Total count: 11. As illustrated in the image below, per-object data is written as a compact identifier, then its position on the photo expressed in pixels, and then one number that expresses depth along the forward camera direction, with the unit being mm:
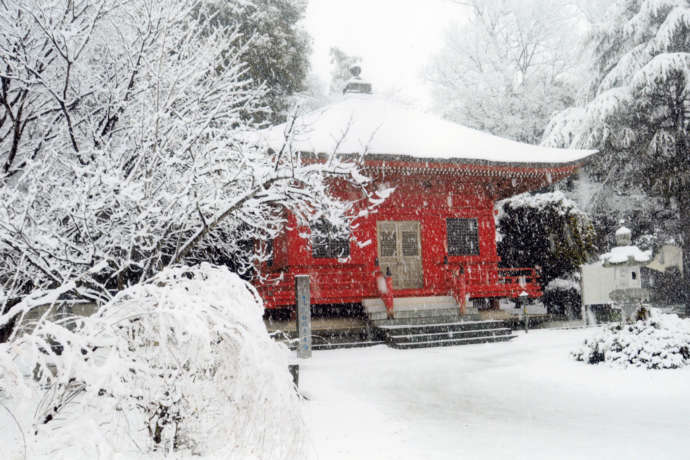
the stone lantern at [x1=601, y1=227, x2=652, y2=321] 10391
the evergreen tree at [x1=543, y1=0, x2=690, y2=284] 16750
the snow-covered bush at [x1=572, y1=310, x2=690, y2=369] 8219
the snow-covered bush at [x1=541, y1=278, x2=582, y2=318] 16375
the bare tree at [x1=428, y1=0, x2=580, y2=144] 24859
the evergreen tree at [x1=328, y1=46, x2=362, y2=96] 33312
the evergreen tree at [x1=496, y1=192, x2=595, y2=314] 16594
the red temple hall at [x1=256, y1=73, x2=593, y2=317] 13180
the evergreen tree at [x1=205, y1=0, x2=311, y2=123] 20312
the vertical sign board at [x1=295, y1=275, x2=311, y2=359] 8945
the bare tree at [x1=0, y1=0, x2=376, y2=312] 5215
